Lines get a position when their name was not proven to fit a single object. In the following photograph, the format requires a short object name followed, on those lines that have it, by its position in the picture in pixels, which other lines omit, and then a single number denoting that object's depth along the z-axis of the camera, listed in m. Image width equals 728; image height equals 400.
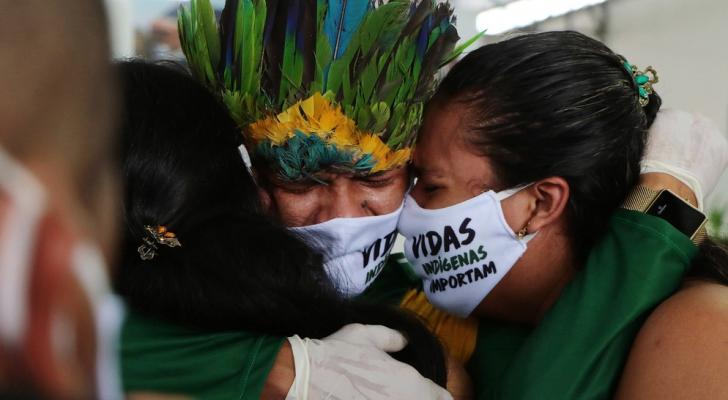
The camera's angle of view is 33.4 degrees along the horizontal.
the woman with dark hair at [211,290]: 0.74
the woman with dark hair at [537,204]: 0.86
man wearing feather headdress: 0.87
